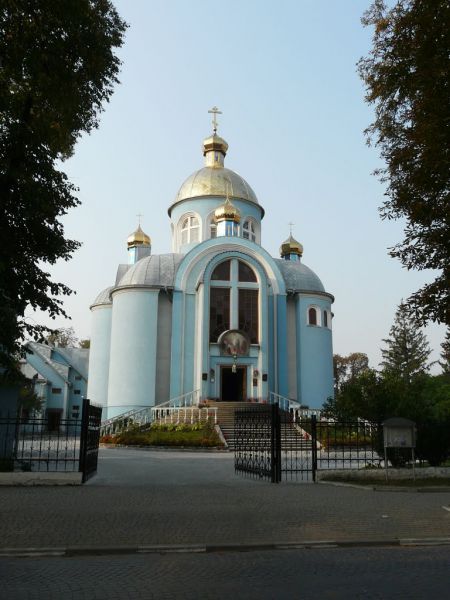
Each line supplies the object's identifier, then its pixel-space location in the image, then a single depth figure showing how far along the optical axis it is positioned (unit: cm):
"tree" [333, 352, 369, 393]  7000
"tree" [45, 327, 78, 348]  6850
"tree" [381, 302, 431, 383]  5694
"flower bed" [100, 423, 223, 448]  2508
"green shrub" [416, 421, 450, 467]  1518
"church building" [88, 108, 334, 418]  3309
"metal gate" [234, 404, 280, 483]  1394
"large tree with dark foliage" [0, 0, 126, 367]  1206
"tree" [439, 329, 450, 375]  4850
